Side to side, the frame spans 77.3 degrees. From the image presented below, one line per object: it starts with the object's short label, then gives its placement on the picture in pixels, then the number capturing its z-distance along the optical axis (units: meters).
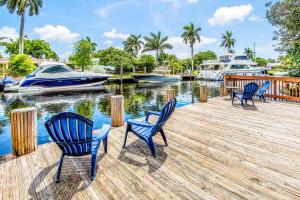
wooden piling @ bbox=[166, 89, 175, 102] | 6.83
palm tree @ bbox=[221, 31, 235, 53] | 49.47
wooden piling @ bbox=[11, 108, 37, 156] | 3.11
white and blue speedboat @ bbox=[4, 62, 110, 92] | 19.11
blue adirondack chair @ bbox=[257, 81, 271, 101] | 7.07
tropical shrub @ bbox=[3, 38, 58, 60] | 45.34
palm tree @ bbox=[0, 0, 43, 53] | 25.94
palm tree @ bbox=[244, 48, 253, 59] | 62.81
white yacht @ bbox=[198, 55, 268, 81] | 24.64
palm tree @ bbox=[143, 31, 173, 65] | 43.56
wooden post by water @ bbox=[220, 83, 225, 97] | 8.70
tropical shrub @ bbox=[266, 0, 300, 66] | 9.16
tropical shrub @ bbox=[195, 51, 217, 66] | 53.94
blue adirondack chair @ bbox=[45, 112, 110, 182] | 2.33
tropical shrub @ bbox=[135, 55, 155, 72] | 40.00
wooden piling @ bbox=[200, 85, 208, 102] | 7.70
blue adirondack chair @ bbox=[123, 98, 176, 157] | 2.92
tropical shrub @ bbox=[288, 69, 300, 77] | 9.48
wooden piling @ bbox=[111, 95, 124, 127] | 4.64
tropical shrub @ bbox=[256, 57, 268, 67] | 63.28
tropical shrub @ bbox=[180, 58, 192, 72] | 50.21
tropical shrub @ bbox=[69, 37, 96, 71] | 31.30
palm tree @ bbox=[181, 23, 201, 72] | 40.66
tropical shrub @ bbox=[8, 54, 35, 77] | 22.95
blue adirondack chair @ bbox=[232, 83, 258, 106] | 6.32
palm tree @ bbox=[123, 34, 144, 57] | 48.81
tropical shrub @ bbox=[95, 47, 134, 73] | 36.22
